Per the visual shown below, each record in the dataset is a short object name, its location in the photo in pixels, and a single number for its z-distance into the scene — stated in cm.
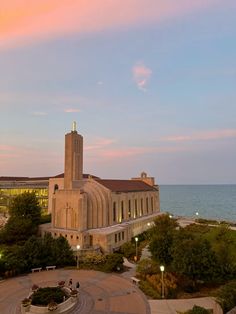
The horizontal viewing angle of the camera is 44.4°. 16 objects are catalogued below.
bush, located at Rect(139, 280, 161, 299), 2891
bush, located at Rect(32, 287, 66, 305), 2647
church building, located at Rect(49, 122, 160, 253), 4781
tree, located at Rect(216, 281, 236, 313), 2250
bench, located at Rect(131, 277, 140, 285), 3247
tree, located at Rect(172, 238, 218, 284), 3020
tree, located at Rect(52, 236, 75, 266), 3950
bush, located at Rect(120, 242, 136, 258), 4588
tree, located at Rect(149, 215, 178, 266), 3531
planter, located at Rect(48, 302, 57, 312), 2469
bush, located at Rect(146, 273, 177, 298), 2980
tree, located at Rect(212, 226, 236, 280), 3098
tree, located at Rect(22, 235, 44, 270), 3747
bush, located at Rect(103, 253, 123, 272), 3772
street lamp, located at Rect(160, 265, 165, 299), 2891
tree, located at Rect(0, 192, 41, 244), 4812
